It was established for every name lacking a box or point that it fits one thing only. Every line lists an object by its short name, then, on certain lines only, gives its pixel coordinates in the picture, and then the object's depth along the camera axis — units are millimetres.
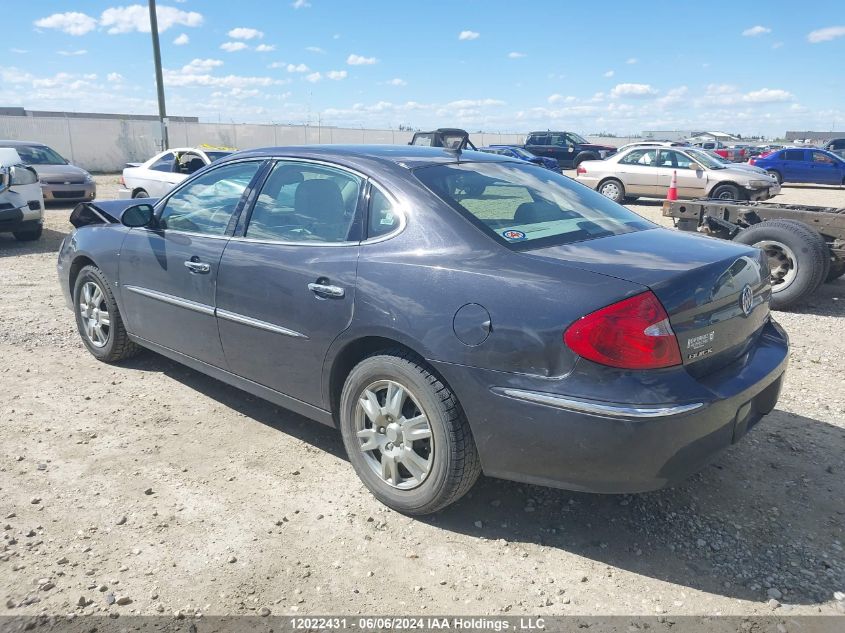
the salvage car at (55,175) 14414
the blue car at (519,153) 22789
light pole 21109
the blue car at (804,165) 24047
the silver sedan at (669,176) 15531
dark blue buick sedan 2475
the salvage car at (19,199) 9844
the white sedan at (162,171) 11836
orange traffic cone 12727
